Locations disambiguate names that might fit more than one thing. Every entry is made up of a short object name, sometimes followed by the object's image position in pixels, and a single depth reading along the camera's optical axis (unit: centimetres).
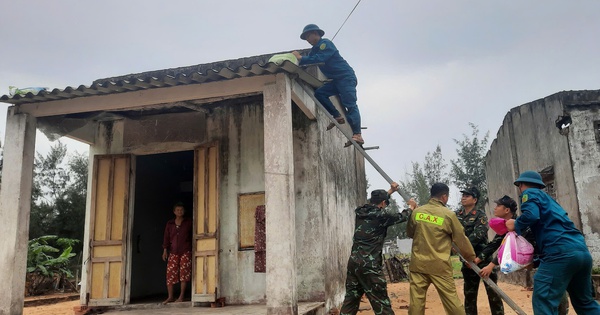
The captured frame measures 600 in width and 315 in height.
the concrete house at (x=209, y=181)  545
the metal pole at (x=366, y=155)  543
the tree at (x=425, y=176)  3946
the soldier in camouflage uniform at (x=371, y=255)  529
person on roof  629
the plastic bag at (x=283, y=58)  535
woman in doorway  726
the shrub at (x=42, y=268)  1431
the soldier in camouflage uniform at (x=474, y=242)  548
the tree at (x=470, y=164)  3206
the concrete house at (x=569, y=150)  925
